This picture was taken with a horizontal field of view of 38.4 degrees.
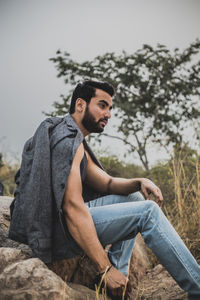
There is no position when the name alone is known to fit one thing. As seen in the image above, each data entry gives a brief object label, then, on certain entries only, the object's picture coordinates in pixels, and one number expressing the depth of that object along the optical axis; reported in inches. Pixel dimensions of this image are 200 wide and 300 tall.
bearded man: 60.5
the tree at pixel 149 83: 213.3
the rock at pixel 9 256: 58.3
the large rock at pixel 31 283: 47.7
